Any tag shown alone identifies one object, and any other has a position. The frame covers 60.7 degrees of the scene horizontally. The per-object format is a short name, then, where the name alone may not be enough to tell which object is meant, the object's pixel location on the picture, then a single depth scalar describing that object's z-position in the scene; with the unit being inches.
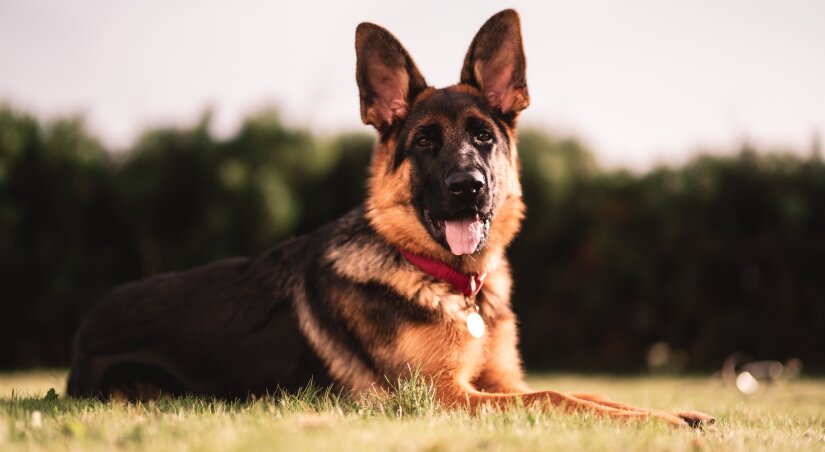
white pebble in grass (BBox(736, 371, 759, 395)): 354.6
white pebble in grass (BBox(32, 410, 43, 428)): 136.9
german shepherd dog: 182.5
